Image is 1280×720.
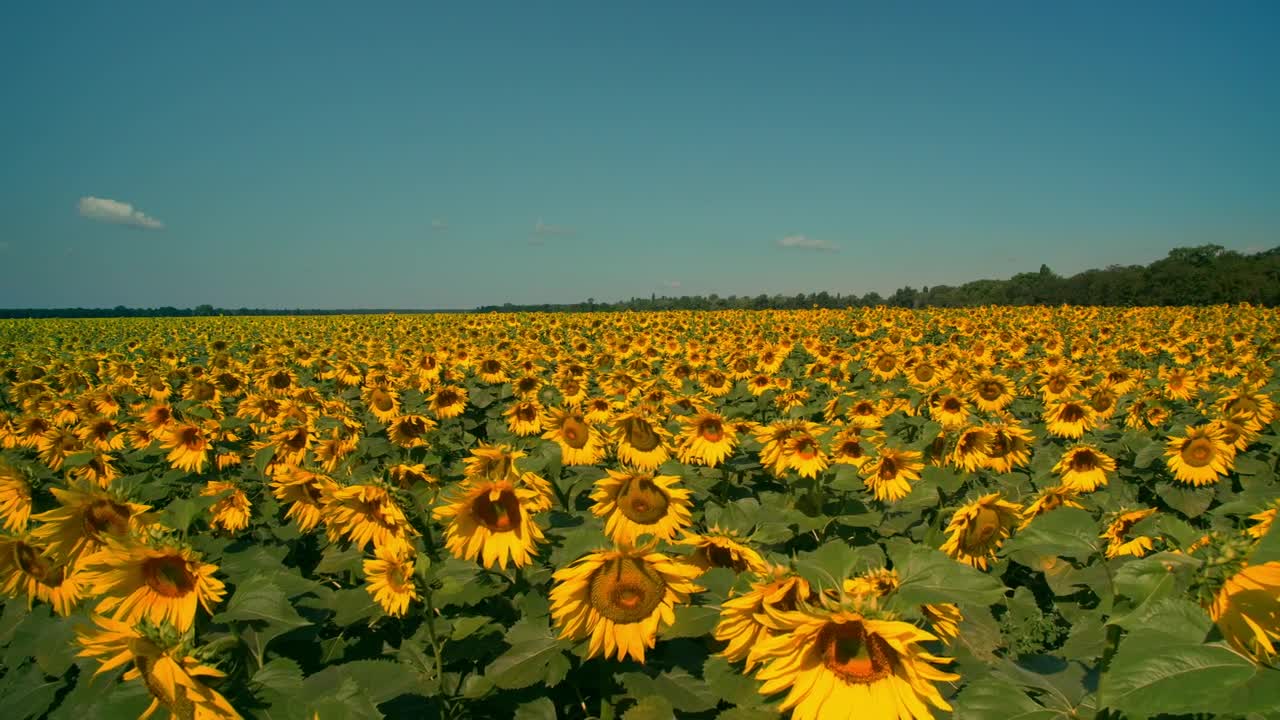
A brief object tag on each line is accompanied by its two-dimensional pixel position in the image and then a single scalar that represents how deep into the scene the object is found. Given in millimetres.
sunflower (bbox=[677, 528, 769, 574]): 2258
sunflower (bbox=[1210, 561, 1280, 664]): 1085
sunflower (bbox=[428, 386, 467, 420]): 8398
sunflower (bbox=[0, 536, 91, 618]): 2602
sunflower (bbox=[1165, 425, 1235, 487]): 5840
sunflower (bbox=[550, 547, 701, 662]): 2133
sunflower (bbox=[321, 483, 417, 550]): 3152
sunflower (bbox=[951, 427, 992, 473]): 4996
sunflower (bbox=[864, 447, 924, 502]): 4828
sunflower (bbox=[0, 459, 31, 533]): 2891
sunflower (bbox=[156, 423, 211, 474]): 5738
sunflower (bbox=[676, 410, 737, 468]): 5348
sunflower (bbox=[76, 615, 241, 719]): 1601
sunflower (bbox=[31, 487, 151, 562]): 2520
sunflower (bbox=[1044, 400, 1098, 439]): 7754
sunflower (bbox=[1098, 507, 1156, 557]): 3824
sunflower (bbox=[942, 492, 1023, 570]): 3188
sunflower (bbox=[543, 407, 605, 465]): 5254
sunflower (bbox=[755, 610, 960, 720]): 1559
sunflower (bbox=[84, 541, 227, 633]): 2127
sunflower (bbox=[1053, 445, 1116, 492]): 5586
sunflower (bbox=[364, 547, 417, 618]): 3076
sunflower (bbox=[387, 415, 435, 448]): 6324
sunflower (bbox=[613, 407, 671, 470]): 5242
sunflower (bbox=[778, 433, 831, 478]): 4613
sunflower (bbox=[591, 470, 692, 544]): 3004
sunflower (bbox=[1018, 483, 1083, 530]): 3630
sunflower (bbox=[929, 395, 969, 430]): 6825
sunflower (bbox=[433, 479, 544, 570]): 2740
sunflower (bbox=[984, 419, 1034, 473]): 5070
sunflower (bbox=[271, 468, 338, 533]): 3760
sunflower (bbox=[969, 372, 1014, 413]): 7953
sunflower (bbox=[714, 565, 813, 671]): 1768
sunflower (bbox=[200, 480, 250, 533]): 4355
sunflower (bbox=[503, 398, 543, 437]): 7172
